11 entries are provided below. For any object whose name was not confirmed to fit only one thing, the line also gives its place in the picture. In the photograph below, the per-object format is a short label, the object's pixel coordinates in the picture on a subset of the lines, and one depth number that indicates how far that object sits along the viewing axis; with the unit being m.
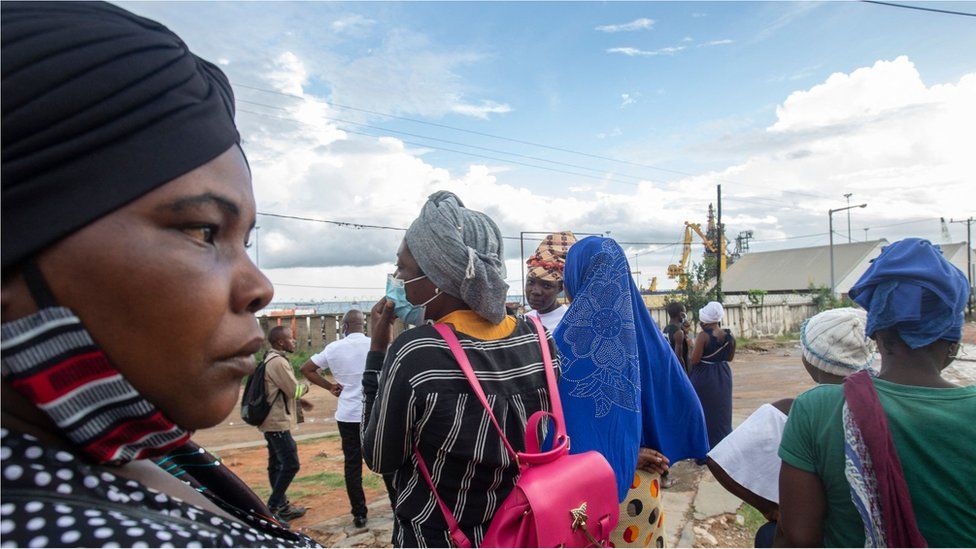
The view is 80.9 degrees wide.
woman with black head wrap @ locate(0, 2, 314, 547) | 0.62
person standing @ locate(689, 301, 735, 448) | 5.89
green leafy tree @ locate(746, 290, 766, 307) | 27.80
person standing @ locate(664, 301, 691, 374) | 7.77
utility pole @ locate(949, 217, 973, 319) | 42.20
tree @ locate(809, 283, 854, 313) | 29.67
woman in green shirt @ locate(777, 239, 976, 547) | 1.66
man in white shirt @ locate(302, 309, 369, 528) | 5.06
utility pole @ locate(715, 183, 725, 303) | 22.19
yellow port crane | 46.39
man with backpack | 5.35
